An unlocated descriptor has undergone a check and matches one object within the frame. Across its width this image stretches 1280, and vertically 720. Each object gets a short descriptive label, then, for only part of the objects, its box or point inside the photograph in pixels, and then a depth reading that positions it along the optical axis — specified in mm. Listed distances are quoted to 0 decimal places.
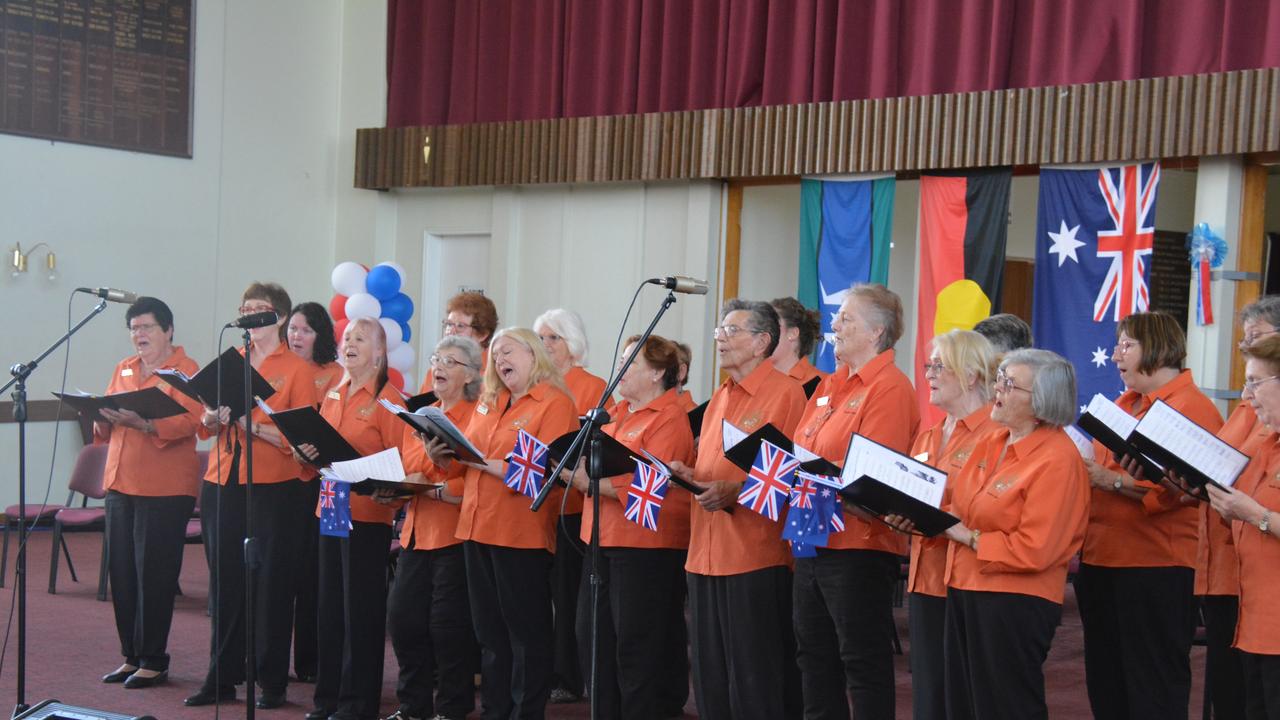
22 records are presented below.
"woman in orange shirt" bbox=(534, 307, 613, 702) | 5250
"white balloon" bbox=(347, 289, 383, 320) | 8492
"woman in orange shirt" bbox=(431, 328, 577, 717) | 4477
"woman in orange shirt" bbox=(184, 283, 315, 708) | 4996
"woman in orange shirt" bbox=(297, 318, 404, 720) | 4707
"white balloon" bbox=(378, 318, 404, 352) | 8547
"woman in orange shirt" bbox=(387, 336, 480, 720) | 4648
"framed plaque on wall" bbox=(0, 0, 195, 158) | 9188
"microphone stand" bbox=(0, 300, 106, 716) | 4266
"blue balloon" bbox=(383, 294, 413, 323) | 8984
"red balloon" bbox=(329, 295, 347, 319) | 9016
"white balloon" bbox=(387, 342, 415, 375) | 8742
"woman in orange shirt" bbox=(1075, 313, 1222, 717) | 3863
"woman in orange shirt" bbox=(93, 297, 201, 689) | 5207
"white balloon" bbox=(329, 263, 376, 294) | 8922
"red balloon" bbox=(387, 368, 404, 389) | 8680
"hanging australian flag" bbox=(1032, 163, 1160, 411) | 7469
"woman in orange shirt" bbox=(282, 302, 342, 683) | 5223
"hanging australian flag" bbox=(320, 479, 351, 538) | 4539
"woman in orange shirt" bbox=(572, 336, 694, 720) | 4371
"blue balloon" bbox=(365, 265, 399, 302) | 8898
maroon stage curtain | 7582
